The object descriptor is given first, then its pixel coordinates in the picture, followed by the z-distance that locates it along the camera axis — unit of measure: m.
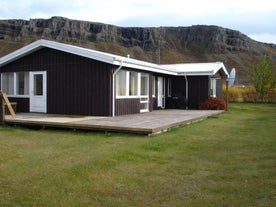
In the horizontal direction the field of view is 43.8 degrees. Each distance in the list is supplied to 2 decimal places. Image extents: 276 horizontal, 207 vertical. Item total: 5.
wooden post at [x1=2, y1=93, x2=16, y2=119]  10.66
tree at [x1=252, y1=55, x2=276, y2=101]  26.16
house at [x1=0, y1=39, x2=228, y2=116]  12.13
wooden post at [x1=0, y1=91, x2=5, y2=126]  10.55
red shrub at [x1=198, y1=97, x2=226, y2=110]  17.86
